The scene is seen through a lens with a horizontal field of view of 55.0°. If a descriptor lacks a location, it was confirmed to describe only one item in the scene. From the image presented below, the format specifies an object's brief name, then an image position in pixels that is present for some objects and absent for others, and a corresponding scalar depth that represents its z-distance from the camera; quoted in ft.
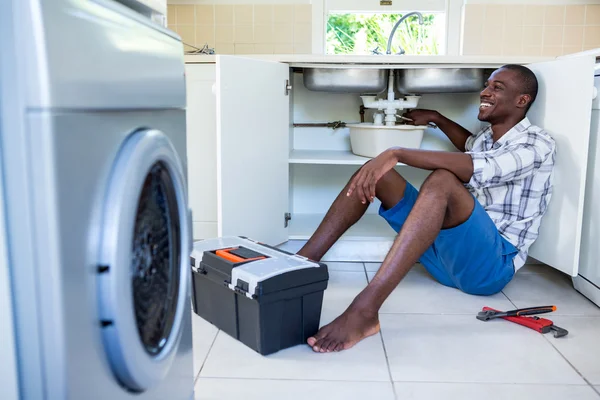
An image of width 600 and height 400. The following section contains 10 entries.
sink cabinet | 6.03
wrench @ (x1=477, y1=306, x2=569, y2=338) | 5.54
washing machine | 1.87
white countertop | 7.42
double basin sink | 7.74
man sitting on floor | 5.31
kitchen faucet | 8.62
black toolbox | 4.85
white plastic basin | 7.80
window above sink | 10.52
